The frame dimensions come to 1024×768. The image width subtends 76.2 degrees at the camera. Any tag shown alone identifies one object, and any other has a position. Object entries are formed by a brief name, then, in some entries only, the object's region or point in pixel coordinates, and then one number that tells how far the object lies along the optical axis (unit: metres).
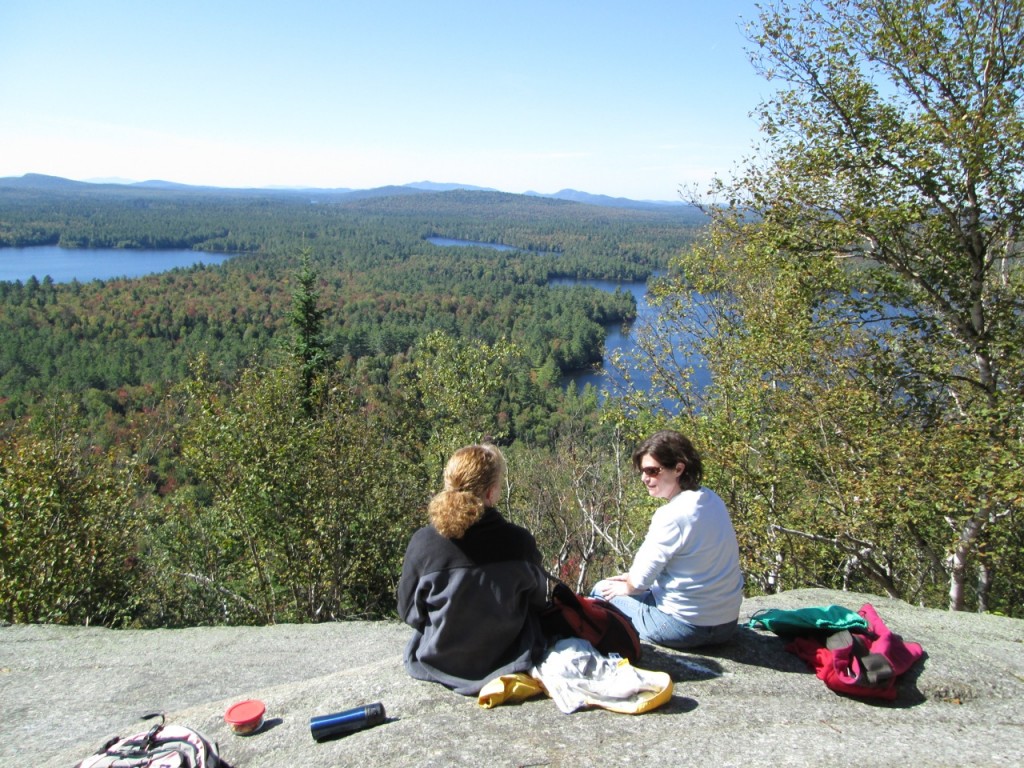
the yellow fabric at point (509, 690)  4.06
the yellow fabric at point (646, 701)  3.97
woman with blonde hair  4.03
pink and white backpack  3.25
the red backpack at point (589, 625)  4.32
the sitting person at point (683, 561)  4.33
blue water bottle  3.94
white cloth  3.99
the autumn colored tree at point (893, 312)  7.82
